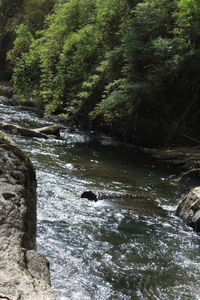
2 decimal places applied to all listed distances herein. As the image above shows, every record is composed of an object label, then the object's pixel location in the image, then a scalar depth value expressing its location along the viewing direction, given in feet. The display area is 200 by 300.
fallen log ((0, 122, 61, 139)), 54.44
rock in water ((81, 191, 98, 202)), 30.45
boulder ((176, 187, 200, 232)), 26.89
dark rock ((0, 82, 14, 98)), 105.40
